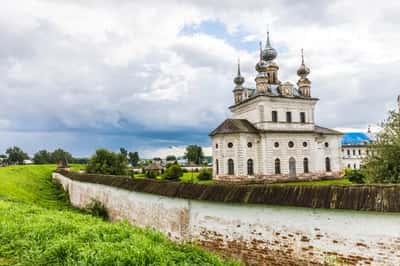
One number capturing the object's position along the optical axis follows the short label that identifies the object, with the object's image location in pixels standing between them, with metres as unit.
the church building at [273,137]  27.61
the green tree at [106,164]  29.56
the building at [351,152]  52.97
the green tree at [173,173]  32.88
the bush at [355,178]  21.23
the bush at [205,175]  32.62
